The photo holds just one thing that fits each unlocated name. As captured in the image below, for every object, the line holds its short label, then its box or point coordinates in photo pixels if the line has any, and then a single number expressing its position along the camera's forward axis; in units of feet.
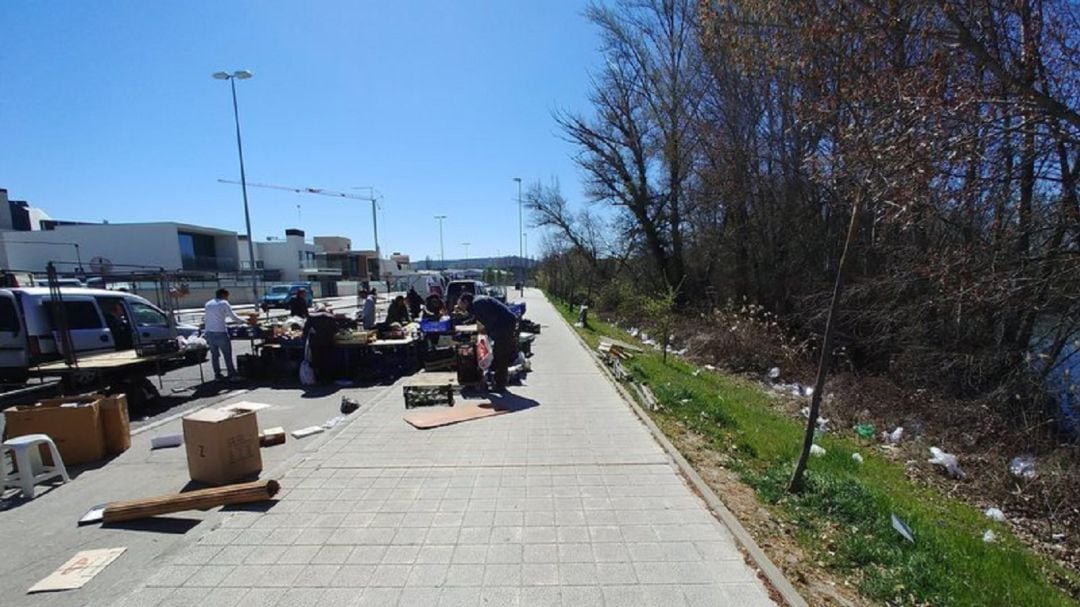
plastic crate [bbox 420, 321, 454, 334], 42.70
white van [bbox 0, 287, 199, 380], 29.71
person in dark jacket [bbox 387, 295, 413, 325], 50.93
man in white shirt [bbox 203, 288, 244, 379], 36.19
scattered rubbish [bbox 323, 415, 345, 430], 25.11
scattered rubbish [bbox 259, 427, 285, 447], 22.76
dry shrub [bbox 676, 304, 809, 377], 44.68
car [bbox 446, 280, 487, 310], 64.28
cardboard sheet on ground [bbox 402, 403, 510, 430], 24.35
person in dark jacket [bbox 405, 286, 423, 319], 62.49
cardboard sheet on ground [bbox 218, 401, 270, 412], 19.54
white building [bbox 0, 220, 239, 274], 140.46
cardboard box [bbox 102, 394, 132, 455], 21.56
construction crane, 205.73
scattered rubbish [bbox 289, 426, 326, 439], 24.04
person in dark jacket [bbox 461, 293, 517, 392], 31.14
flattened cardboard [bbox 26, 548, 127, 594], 11.82
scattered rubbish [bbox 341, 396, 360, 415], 28.12
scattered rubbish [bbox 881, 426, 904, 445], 27.91
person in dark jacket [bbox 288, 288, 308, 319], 54.29
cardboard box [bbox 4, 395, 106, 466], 19.62
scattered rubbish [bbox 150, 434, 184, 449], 22.65
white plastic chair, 17.04
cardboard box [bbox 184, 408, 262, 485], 17.88
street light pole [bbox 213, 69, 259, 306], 76.43
